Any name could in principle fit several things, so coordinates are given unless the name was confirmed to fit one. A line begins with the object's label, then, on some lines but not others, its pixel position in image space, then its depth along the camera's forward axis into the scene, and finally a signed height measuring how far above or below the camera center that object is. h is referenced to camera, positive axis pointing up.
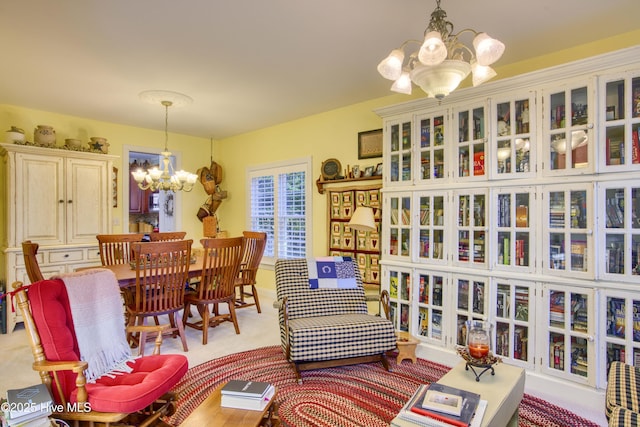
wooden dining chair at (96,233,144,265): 3.86 -0.38
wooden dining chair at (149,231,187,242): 4.39 -0.28
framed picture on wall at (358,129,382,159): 3.98 +0.85
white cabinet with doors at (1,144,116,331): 3.87 +0.11
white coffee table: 1.62 -0.91
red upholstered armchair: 1.64 -0.87
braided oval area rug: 2.21 -1.31
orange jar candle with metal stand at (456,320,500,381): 1.93 -0.78
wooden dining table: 2.99 -0.54
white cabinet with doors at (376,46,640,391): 2.32 -0.02
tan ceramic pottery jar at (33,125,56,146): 4.09 +0.97
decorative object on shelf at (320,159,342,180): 4.36 +0.61
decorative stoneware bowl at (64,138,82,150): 4.32 +0.91
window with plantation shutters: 4.88 +0.14
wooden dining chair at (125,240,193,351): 2.97 -0.60
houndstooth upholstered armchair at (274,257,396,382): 2.67 -0.89
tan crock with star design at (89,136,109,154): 4.53 +0.95
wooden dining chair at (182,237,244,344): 3.46 -0.67
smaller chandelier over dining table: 3.78 +0.48
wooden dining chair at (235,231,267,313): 4.34 -0.55
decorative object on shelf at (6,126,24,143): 3.88 +0.91
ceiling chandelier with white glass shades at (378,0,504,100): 1.61 +0.78
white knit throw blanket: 1.93 -0.64
